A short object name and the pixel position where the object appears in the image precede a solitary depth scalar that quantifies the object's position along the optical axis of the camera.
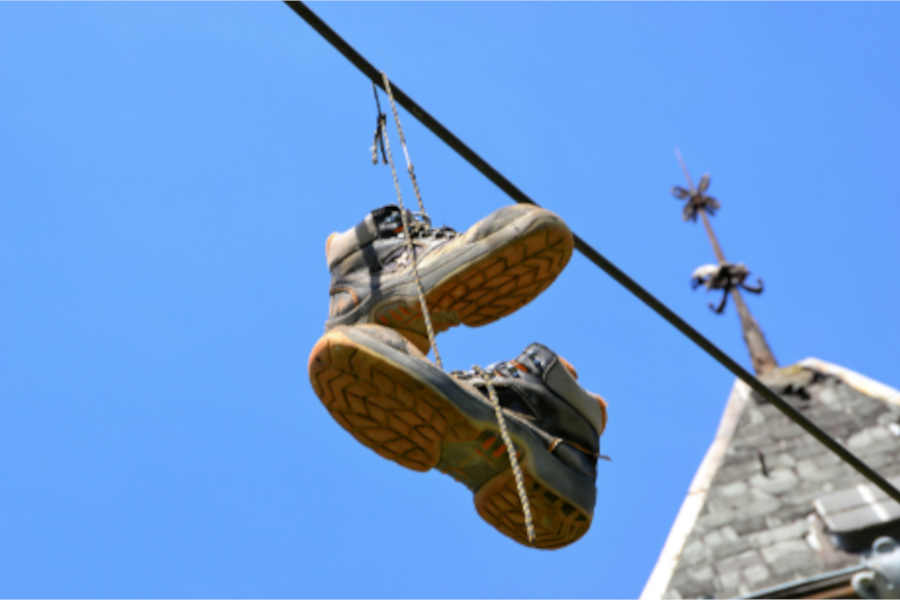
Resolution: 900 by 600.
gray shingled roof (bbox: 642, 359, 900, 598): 15.66
